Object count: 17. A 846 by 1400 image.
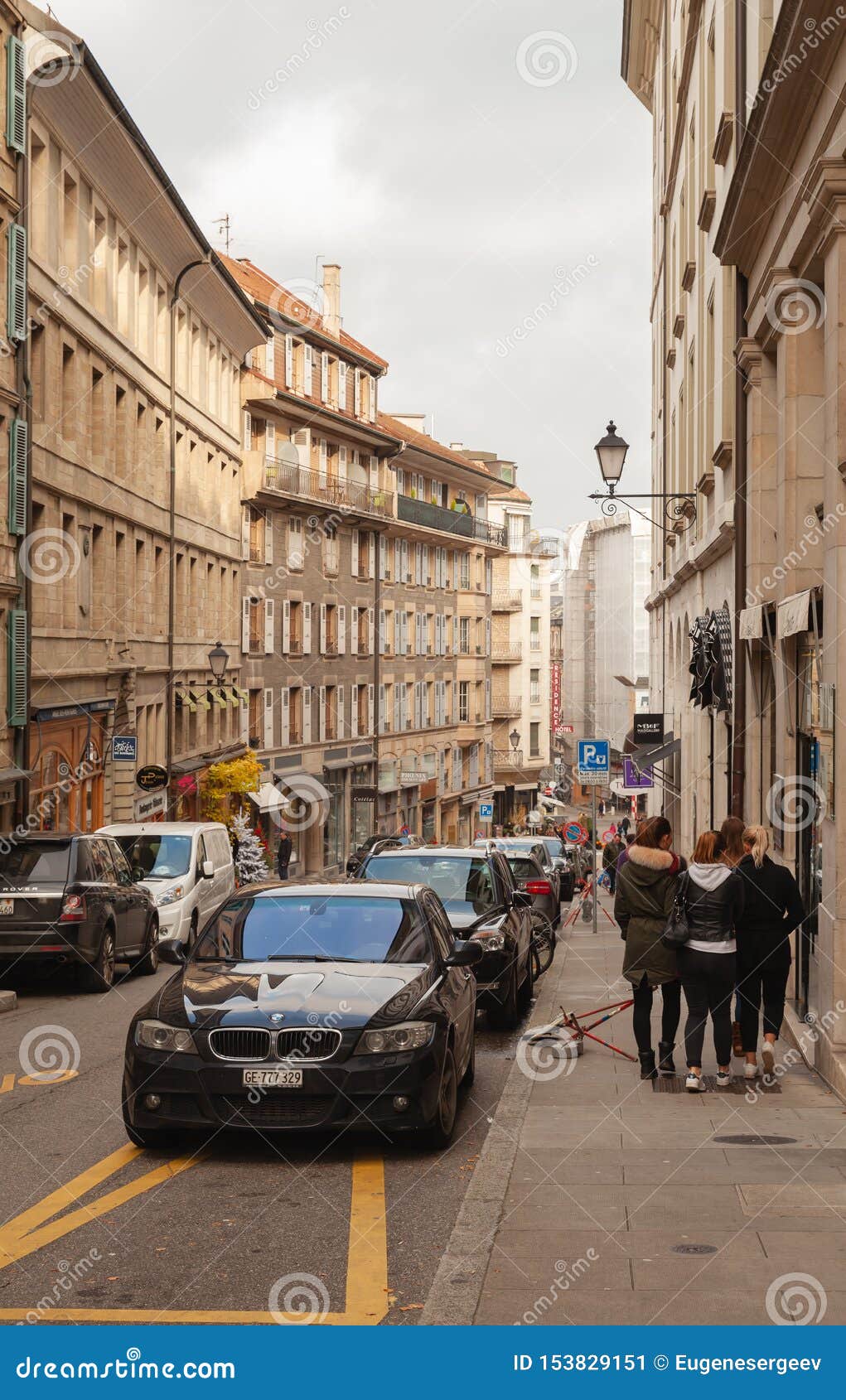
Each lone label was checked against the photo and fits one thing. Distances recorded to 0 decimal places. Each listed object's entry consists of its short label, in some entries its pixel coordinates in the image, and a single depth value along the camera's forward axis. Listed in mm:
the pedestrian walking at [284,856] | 50156
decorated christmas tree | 37312
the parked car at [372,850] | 18192
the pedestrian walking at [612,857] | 38450
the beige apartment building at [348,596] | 54969
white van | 22438
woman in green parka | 11180
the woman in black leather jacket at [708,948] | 10891
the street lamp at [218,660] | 38394
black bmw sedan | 8828
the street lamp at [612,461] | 22844
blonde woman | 11141
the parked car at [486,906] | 15148
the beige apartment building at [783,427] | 10688
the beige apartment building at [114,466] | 29516
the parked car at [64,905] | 17875
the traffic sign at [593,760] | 29359
